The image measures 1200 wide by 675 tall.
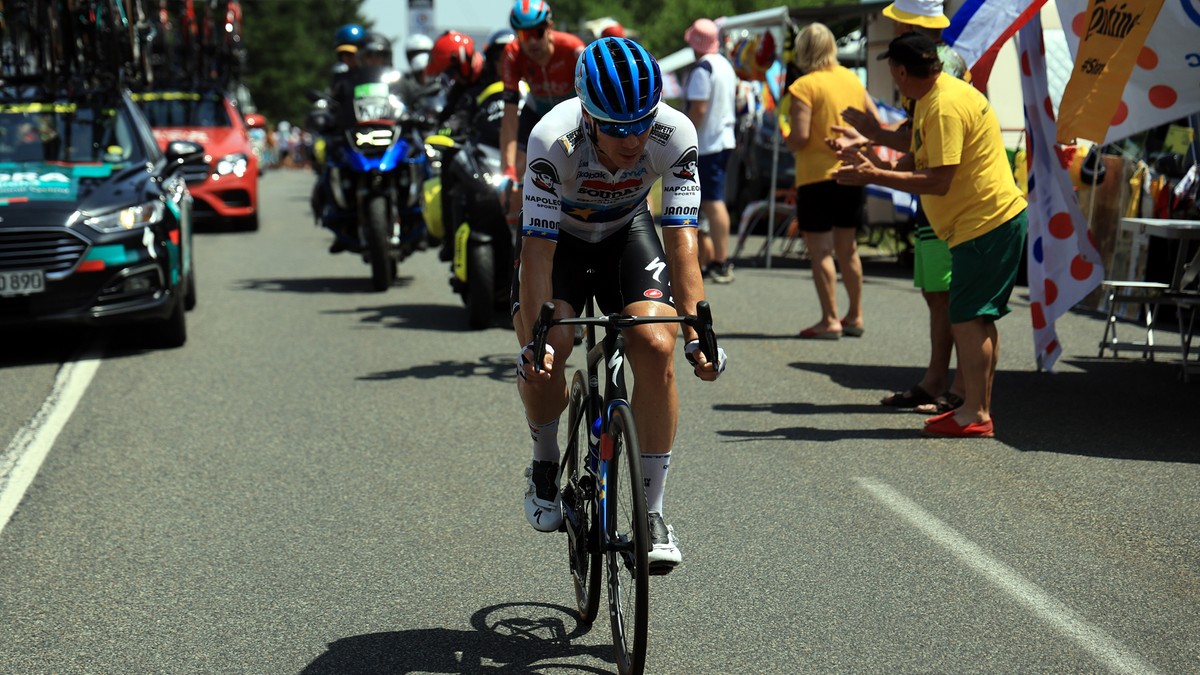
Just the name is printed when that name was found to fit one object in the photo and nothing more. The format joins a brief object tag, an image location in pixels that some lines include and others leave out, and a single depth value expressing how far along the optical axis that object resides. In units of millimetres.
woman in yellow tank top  20094
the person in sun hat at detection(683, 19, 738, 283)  25562
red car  39344
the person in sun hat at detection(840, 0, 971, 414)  15477
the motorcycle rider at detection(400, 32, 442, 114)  26020
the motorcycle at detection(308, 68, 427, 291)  25312
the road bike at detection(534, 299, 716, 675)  7500
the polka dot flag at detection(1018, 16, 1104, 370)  15984
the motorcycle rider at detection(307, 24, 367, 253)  25906
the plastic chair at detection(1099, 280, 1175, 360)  16984
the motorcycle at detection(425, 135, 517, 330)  20547
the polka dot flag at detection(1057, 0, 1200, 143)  16141
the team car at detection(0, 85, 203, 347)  18203
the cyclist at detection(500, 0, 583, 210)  17078
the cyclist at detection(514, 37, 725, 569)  8070
